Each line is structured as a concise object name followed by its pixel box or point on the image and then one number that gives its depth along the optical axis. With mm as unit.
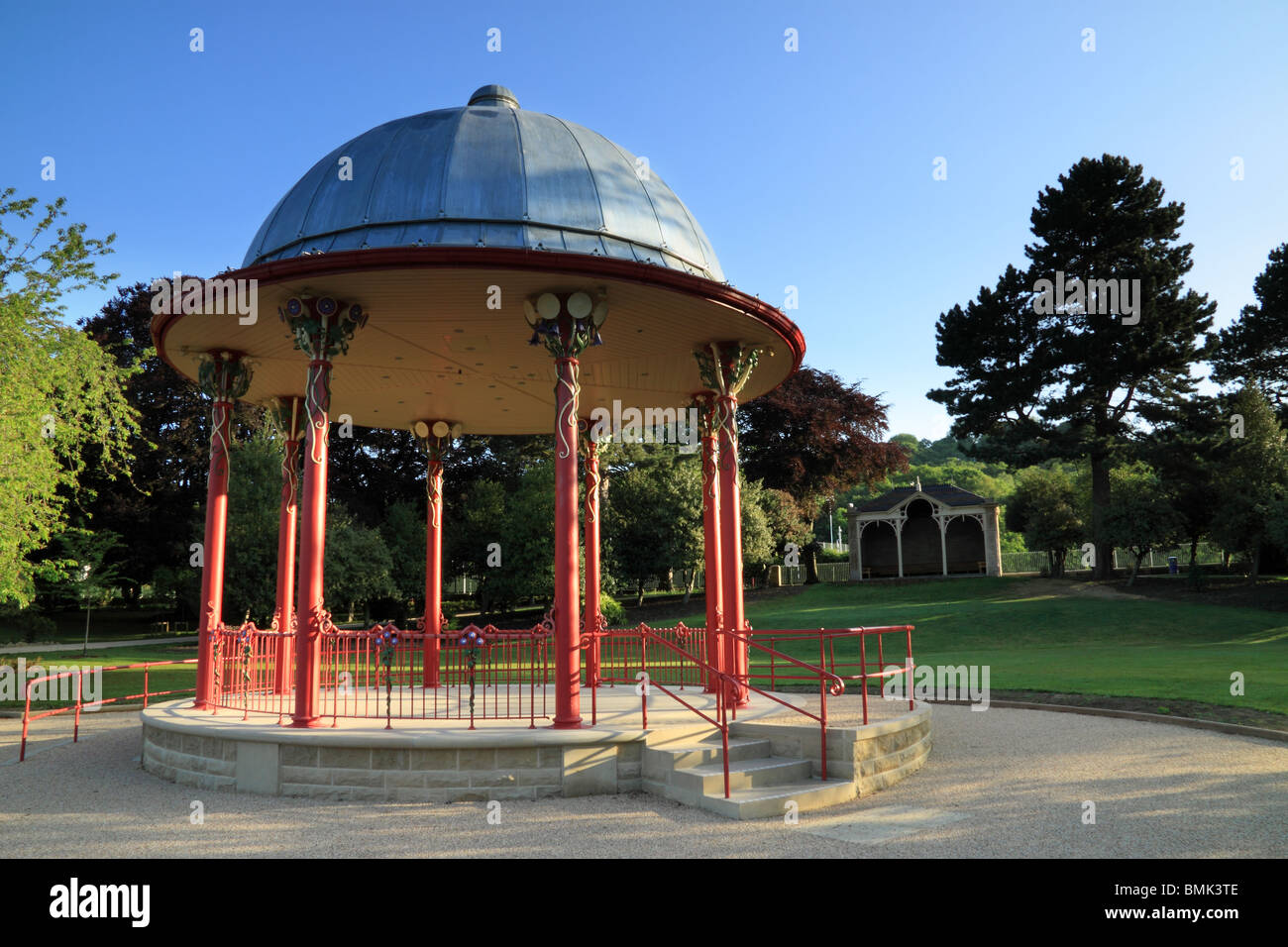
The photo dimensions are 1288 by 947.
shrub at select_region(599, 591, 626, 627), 32562
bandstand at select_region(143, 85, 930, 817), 9172
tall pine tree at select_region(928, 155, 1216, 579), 43156
